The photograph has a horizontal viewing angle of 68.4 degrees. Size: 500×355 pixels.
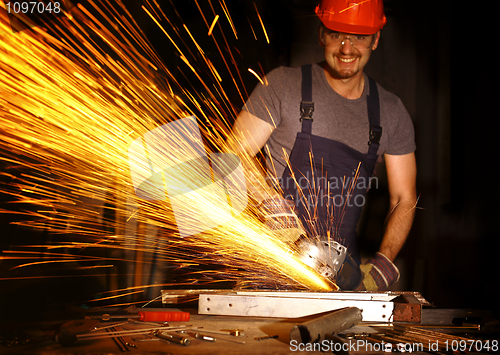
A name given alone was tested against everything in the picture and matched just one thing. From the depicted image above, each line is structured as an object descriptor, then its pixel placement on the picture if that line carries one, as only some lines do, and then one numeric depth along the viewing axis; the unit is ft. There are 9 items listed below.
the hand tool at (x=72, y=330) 4.13
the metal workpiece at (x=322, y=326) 3.98
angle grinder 5.99
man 9.17
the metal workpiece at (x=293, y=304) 5.07
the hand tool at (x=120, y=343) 4.02
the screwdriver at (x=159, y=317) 5.10
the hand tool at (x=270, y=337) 4.40
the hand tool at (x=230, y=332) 4.54
